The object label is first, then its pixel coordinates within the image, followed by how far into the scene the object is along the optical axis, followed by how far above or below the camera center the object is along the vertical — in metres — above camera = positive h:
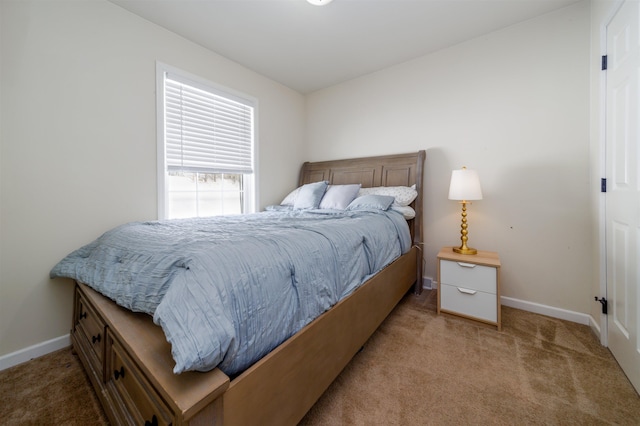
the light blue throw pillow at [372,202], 2.36 +0.08
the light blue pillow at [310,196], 2.77 +0.17
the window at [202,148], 2.32 +0.65
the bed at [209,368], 0.71 -0.58
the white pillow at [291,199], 3.06 +0.14
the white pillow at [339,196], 2.62 +0.15
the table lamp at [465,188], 2.08 +0.19
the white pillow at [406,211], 2.43 -0.01
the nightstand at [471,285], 1.92 -0.61
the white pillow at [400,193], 2.54 +0.18
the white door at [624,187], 1.32 +0.13
